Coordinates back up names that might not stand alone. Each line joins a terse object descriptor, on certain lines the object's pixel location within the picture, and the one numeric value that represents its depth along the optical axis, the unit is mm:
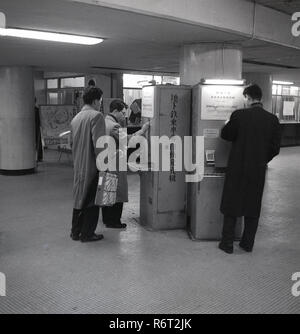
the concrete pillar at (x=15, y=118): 8094
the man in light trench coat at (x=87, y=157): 4145
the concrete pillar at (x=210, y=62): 4836
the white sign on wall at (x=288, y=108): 15098
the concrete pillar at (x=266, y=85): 10586
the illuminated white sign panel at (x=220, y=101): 4293
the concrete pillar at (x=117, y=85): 10914
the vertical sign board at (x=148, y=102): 4652
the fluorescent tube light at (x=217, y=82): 4270
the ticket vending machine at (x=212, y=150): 4324
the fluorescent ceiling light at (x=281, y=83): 13823
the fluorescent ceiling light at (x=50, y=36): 4434
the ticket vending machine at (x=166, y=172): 4617
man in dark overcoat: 3887
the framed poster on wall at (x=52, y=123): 9977
